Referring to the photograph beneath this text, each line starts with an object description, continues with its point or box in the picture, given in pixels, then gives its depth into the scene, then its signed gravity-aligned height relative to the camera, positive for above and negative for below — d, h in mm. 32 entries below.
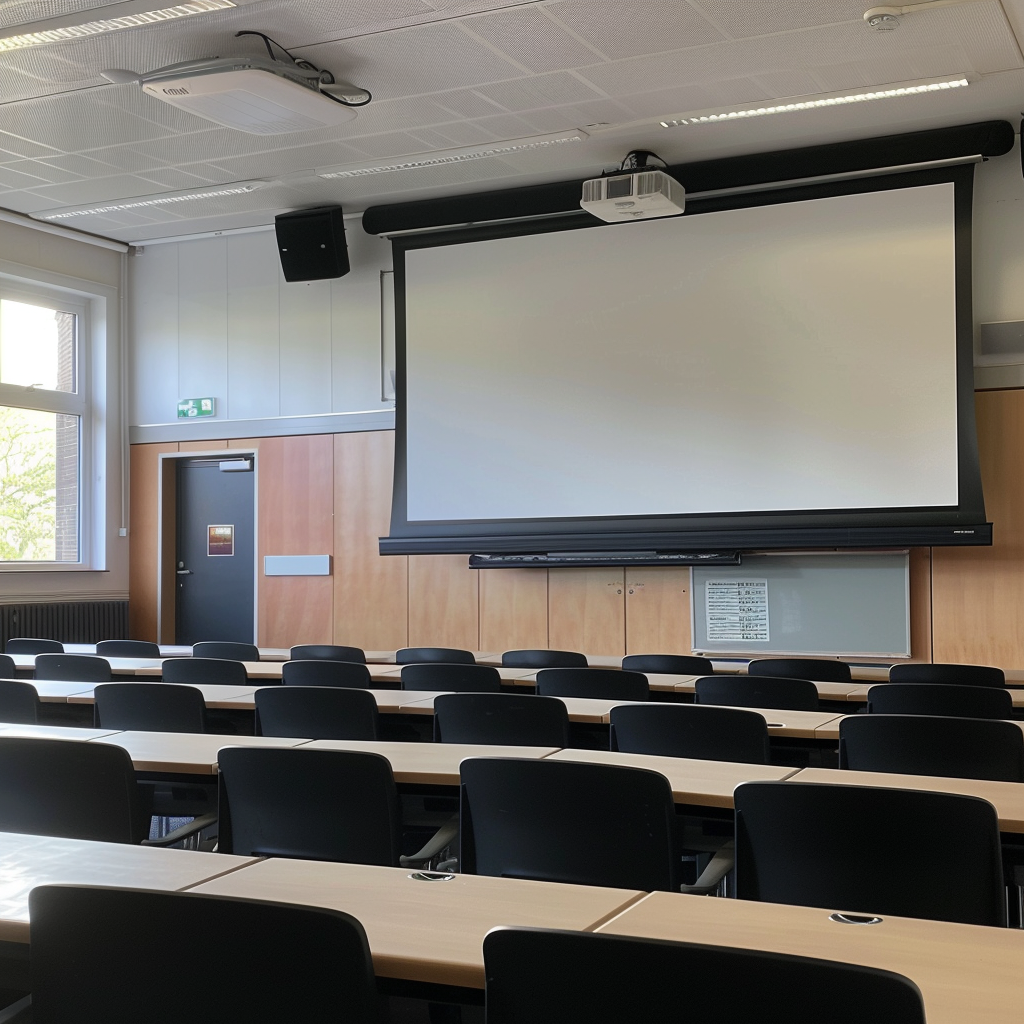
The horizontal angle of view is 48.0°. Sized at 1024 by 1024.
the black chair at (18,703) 4469 -539
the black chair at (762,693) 4812 -575
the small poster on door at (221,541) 10586 +194
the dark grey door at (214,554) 10500 +81
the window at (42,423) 9914 +1256
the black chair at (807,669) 5816 -574
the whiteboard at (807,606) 7902 -355
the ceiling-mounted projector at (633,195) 7637 +2420
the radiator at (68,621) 9492 -498
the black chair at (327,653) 6793 -551
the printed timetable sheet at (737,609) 8273 -382
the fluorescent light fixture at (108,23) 5578 +2709
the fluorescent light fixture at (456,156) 7754 +2847
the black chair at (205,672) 5676 -543
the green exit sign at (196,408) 10500 +1419
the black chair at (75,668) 5789 -530
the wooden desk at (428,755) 2885 -533
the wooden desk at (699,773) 2598 -532
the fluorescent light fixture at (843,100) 6797 +2792
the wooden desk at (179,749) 3041 -529
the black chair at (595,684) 5008 -557
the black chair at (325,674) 5531 -549
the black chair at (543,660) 6609 -590
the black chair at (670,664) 6180 -585
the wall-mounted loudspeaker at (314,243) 9391 +2627
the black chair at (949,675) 5348 -566
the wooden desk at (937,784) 2539 -540
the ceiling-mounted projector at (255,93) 6016 +2540
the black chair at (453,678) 5426 -567
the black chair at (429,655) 6723 -566
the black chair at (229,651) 7055 -548
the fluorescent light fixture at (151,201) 8789 +2880
